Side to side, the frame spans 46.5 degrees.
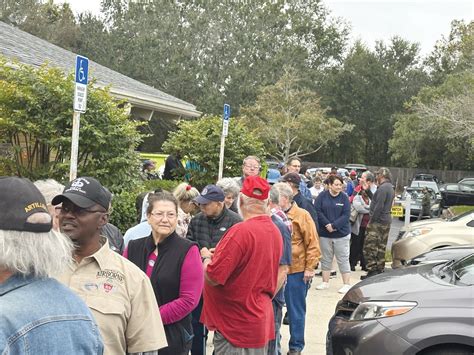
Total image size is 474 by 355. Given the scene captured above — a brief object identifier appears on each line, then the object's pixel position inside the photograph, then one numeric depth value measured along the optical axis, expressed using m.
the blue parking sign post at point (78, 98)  5.60
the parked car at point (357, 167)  34.34
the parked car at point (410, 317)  4.08
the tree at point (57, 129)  7.27
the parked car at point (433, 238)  9.40
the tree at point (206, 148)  12.63
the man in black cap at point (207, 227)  5.06
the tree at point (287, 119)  35.81
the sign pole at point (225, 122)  10.52
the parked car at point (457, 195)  25.41
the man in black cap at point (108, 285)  2.37
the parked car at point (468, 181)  27.13
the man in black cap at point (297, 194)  6.83
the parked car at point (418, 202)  21.39
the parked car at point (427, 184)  25.80
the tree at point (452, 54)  28.99
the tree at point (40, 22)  43.28
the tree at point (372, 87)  47.47
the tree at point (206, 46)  44.28
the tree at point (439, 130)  26.53
